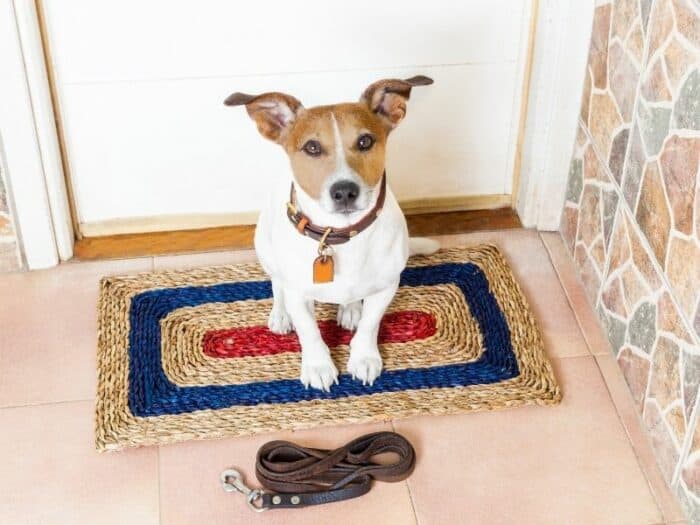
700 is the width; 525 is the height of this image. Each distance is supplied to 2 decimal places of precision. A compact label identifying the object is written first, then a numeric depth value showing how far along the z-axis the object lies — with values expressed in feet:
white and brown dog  5.62
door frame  6.73
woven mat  6.34
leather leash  5.83
